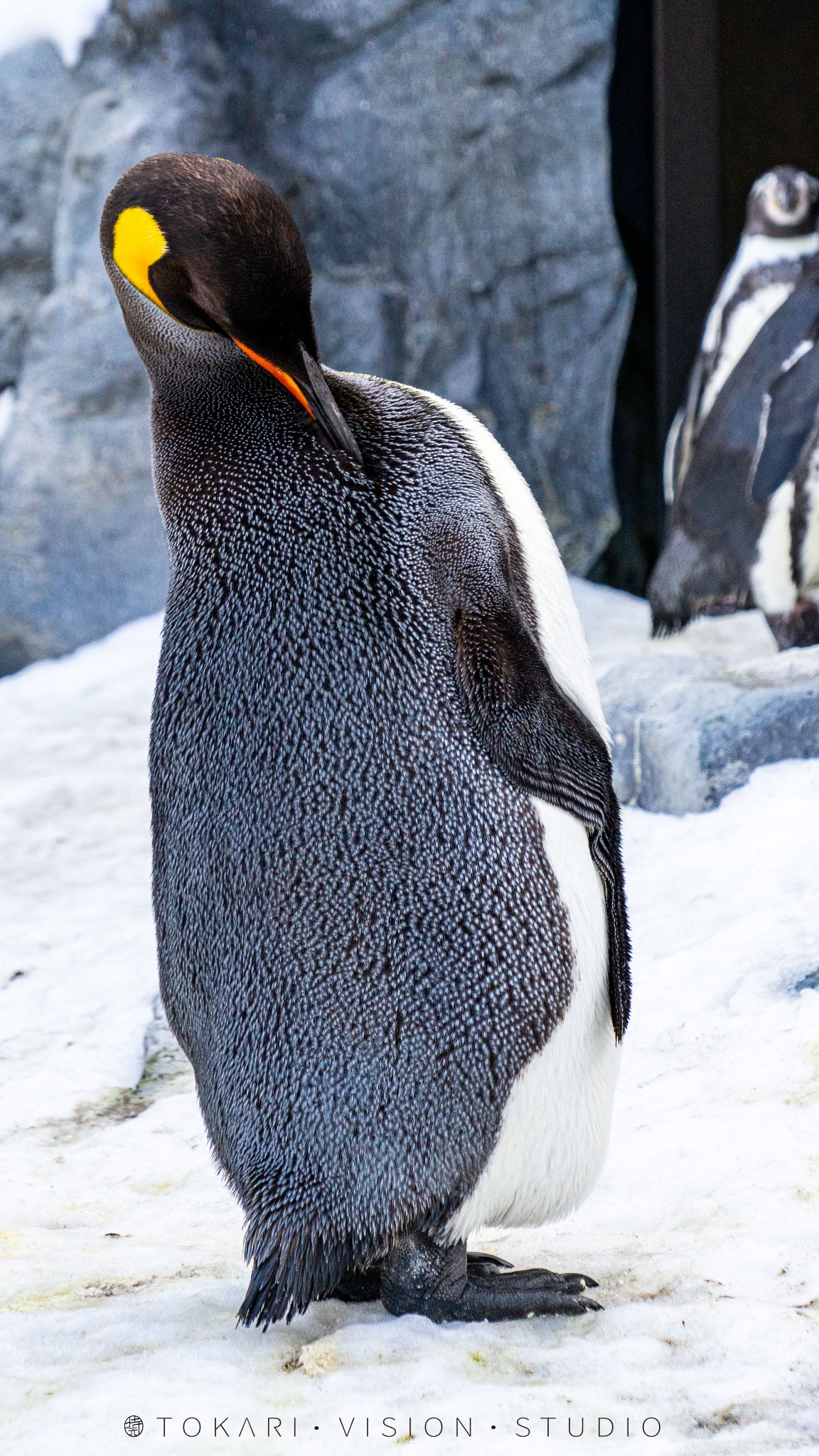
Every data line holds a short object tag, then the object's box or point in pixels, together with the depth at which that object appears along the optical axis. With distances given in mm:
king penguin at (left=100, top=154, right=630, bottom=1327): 2709
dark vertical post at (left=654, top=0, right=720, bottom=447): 10969
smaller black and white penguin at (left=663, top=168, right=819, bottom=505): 9781
